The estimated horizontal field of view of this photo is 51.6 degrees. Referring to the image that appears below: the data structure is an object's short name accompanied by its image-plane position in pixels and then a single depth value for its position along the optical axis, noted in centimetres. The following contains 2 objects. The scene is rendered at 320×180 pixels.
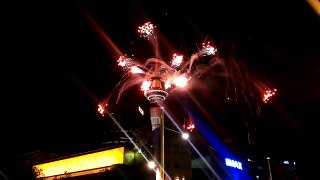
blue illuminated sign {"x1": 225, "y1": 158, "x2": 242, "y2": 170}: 5445
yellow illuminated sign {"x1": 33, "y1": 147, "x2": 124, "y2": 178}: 4712
